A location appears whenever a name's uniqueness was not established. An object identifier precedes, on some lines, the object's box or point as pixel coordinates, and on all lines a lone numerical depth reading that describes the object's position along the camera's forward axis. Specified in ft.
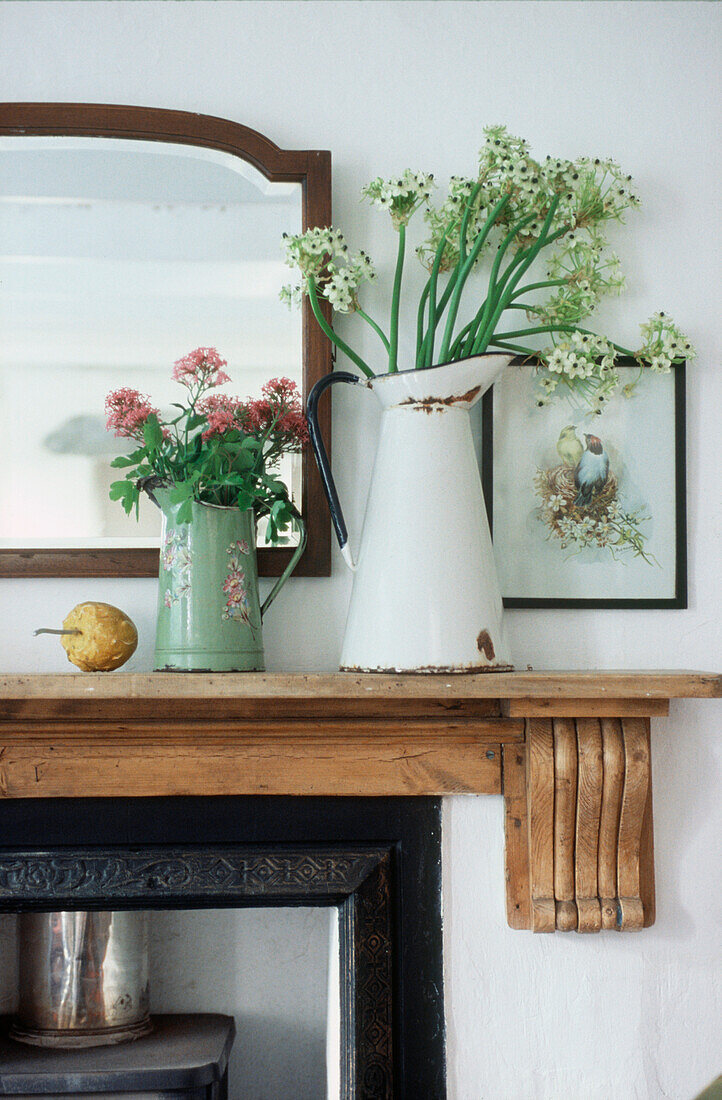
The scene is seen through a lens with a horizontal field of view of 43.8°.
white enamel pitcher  3.82
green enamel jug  3.87
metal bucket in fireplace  4.44
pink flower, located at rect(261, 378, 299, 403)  4.09
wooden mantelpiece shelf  3.93
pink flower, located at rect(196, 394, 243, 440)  3.90
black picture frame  4.40
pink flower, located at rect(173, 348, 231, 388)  4.05
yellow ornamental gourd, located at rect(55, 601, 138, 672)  3.86
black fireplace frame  3.97
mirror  4.42
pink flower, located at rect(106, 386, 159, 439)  3.97
